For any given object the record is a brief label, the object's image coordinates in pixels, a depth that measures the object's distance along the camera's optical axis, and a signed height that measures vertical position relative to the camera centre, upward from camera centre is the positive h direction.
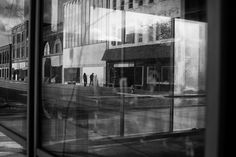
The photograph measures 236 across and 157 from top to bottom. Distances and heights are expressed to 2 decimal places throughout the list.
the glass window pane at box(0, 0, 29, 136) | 2.87 +0.17
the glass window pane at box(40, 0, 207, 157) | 2.34 -0.04
